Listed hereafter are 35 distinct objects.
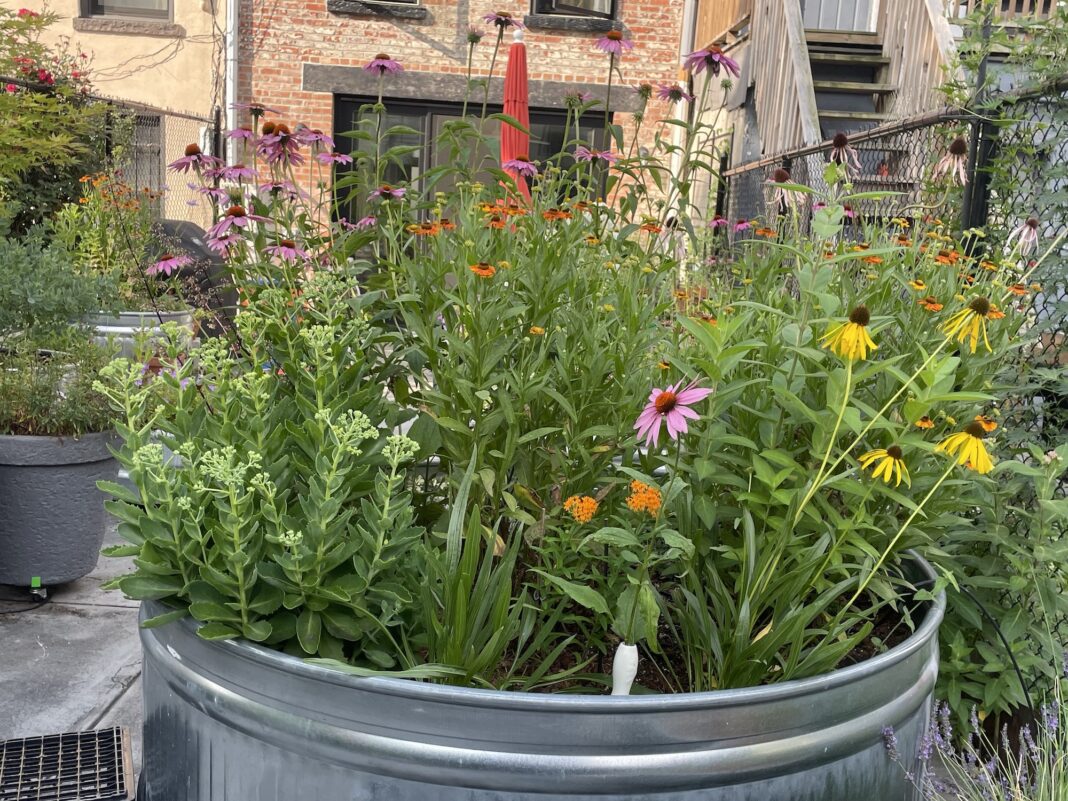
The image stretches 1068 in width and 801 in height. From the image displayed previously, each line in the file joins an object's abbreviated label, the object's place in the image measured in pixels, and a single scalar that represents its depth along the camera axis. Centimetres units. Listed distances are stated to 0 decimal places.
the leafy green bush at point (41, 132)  507
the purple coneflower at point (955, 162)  275
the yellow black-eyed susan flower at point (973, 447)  127
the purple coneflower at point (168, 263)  239
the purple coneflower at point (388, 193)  212
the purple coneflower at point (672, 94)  249
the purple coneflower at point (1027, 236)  239
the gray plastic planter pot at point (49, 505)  306
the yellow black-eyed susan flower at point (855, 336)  127
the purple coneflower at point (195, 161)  221
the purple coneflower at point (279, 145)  213
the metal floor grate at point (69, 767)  198
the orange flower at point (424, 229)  192
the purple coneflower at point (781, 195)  173
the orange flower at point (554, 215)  200
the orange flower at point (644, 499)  126
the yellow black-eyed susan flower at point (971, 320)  143
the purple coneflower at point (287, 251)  192
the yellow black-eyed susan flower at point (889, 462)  131
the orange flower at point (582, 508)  135
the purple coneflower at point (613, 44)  276
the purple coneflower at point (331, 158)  219
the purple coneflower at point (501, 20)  279
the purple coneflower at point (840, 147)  263
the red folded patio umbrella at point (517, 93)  539
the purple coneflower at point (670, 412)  125
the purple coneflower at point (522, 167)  255
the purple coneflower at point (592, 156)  238
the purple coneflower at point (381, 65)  266
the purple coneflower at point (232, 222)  201
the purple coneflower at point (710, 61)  247
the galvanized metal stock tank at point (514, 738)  109
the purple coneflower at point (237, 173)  220
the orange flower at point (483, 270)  163
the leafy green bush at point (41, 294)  327
